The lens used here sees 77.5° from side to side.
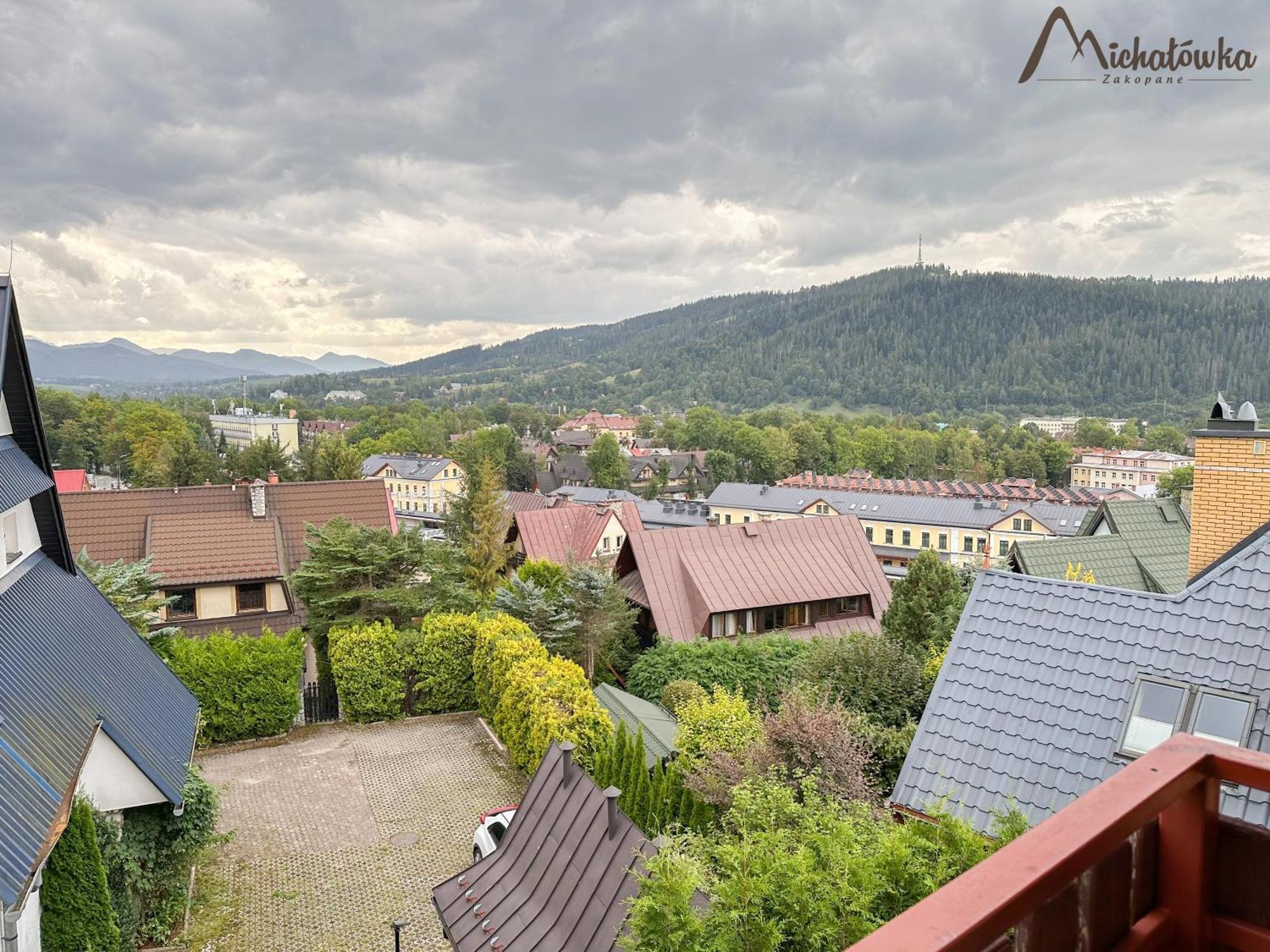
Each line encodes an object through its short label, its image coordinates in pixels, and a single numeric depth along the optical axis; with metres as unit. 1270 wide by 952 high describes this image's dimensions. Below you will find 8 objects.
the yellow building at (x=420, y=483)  96.19
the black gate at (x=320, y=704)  19.41
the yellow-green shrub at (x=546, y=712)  13.70
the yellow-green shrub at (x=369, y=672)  18.36
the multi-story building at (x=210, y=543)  22.53
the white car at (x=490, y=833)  12.18
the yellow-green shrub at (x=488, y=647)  17.92
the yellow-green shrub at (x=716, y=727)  12.04
